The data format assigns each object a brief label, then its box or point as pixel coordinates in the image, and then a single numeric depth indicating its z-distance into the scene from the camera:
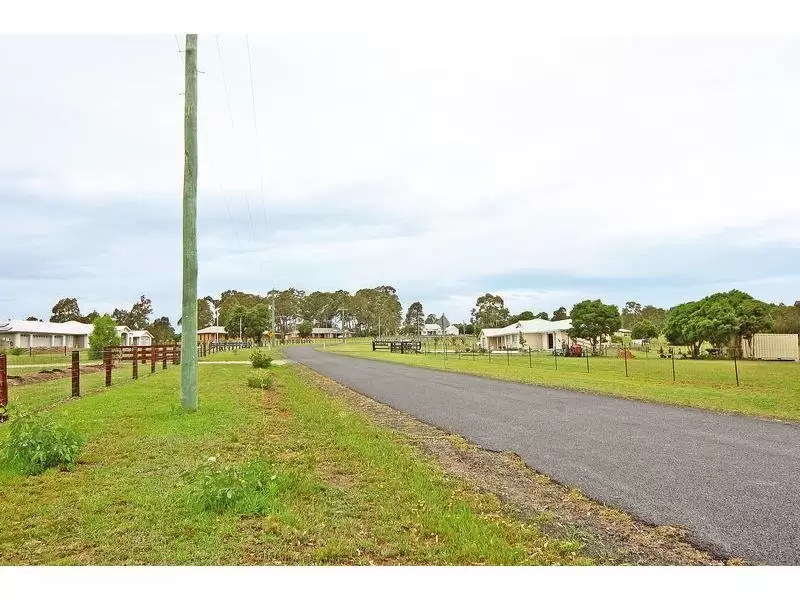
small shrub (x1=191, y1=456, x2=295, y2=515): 4.43
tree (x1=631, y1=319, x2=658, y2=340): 59.56
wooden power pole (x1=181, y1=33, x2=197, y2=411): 10.02
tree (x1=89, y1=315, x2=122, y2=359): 33.72
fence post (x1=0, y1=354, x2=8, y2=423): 9.04
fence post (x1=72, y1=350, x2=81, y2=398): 12.62
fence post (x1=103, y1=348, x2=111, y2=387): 15.38
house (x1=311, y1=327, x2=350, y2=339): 127.36
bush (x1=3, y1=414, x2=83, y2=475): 5.68
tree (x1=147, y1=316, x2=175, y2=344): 63.91
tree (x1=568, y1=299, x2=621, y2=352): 46.59
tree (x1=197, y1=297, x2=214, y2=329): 100.81
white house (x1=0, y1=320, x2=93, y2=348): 50.47
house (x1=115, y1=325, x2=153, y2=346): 66.38
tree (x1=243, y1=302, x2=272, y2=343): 78.69
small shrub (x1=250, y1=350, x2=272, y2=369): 22.22
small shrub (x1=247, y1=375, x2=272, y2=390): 15.81
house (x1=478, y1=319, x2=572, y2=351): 54.25
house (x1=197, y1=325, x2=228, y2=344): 95.74
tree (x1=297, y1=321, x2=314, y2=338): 113.38
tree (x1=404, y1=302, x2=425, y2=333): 127.38
